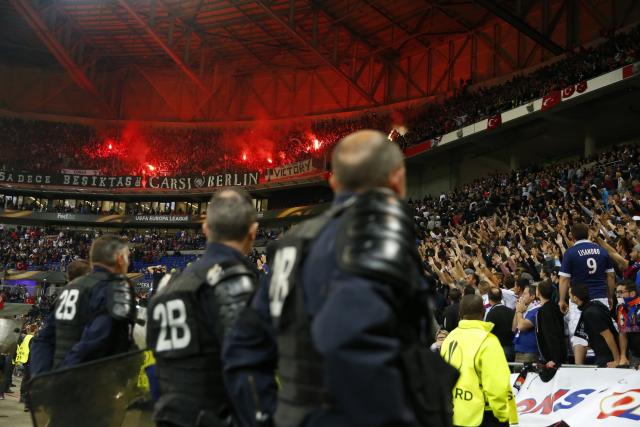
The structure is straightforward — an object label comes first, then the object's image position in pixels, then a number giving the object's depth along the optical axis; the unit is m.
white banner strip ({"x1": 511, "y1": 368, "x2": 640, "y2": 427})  5.80
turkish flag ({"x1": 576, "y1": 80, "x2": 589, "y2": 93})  20.80
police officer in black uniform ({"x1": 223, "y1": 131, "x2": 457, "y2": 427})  1.82
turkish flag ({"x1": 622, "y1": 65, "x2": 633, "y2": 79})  18.91
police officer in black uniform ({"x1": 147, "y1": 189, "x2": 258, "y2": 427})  2.90
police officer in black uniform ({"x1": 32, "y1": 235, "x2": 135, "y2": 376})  4.14
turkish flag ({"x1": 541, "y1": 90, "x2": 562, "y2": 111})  21.92
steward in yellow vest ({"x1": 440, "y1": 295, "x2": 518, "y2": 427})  4.72
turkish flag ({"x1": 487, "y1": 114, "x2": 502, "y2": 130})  24.53
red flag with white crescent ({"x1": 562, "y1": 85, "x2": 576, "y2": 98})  21.31
